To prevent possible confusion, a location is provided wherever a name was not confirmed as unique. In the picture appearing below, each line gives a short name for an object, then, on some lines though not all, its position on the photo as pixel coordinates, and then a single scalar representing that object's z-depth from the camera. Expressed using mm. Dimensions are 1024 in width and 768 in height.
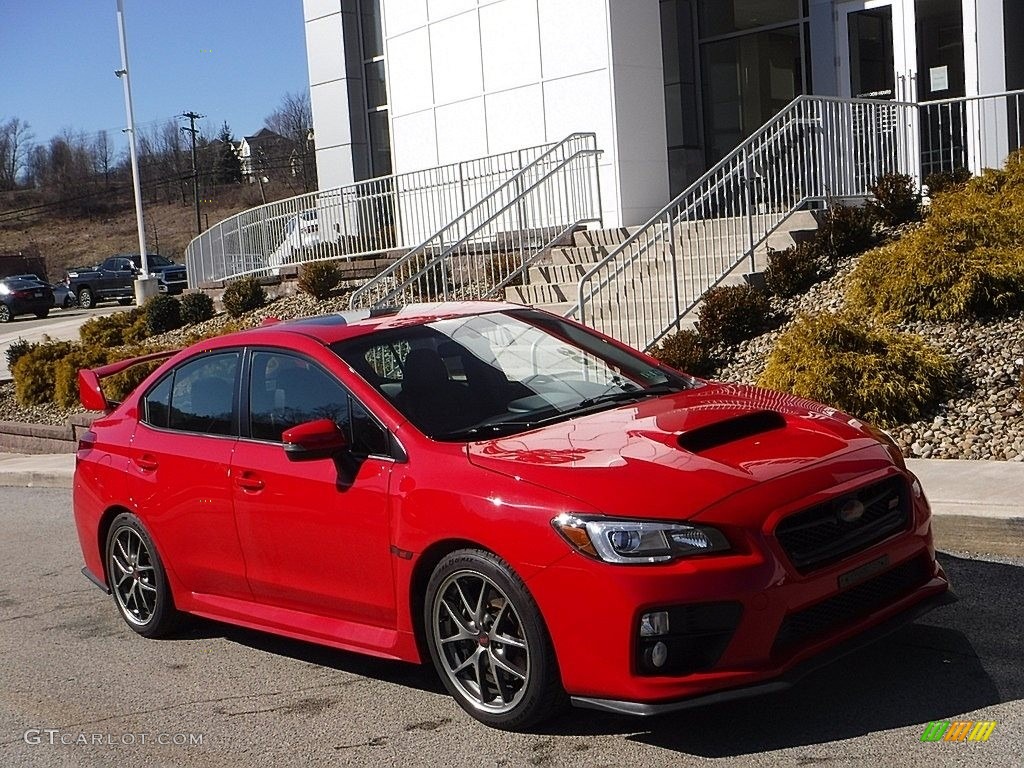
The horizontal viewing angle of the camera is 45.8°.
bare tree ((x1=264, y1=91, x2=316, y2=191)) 100688
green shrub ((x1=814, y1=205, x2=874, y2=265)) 13102
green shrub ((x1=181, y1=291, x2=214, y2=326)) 23203
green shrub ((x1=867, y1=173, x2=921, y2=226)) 13305
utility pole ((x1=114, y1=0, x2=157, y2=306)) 30406
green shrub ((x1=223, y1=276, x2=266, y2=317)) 22281
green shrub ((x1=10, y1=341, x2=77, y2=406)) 18828
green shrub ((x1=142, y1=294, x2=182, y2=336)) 22906
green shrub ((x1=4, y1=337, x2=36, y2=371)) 20194
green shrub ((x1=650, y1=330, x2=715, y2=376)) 11406
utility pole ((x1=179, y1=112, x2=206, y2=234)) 94062
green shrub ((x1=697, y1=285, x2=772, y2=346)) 11867
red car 4277
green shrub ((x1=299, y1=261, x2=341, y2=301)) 20406
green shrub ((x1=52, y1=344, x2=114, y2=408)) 18016
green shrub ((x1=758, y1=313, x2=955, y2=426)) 9367
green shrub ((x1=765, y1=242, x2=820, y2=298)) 12562
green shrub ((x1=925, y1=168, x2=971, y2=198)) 13695
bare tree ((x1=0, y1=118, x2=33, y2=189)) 126688
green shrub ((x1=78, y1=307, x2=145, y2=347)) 22016
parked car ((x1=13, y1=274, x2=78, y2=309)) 46622
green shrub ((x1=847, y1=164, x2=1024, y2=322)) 10594
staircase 13266
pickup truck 46219
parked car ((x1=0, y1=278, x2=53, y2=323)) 42125
